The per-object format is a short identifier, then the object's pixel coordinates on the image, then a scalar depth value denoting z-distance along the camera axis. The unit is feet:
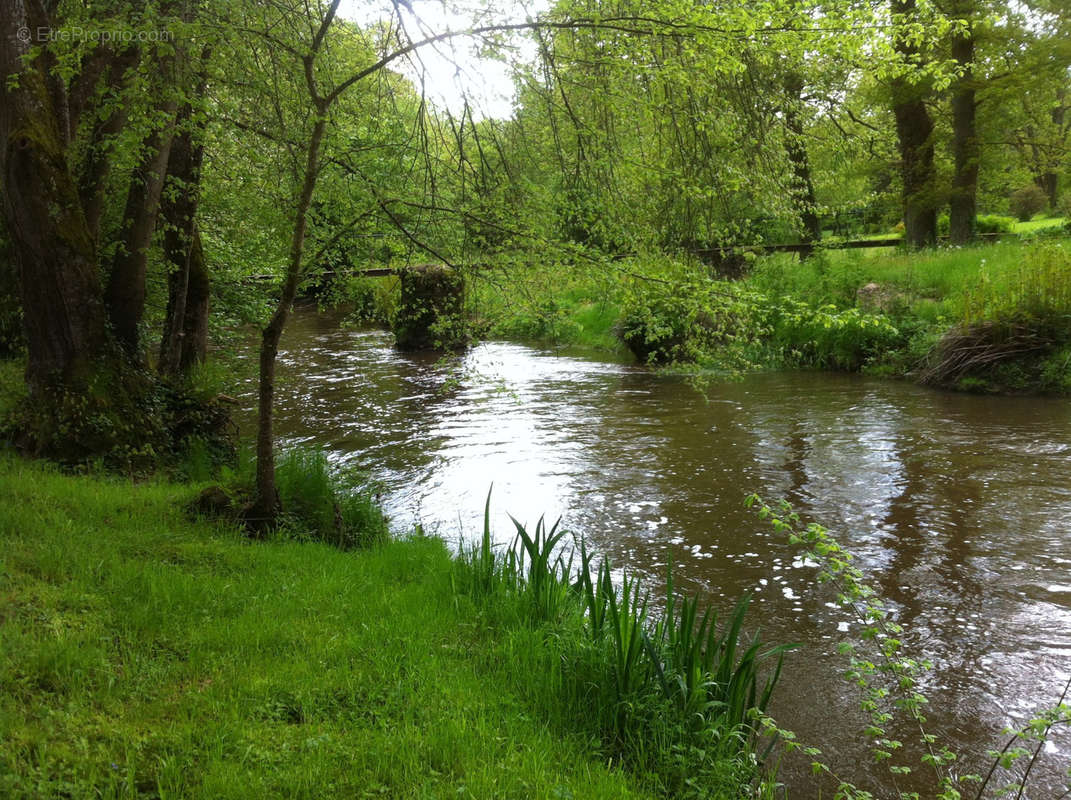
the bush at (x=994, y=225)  98.07
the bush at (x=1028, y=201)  124.47
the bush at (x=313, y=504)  19.89
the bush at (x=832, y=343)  48.06
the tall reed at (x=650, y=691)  10.52
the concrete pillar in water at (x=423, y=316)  64.80
